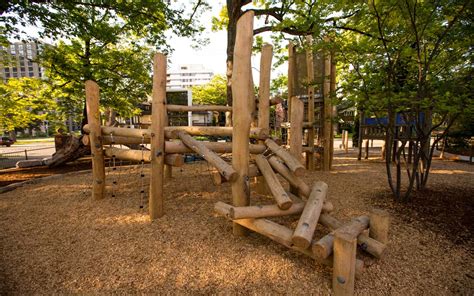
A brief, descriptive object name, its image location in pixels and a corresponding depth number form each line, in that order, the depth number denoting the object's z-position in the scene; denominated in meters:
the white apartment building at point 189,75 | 118.00
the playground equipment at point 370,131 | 9.71
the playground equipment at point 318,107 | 6.92
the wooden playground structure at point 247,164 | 2.25
